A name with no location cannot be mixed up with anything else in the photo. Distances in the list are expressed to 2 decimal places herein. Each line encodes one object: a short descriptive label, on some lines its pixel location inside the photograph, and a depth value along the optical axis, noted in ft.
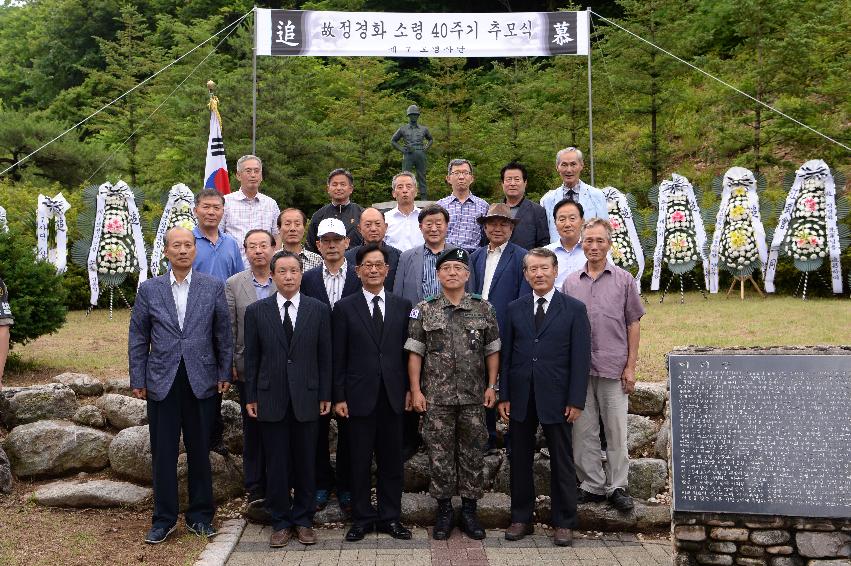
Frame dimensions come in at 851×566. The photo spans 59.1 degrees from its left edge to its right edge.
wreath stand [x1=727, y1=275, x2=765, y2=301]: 33.73
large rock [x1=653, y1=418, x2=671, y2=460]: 17.78
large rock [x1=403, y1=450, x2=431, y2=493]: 17.06
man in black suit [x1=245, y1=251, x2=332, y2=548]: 14.44
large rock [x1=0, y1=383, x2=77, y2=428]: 18.89
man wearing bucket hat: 16.05
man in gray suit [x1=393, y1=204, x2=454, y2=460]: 15.98
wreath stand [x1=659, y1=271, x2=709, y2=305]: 34.10
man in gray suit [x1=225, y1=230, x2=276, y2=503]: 15.52
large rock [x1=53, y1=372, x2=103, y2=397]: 20.06
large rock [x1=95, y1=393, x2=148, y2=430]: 18.76
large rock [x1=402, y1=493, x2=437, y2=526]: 15.84
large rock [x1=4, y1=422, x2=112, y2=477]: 17.70
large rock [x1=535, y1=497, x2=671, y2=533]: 15.37
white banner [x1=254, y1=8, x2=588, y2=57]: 32.68
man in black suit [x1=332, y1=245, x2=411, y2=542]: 14.66
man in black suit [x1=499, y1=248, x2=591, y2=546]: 14.38
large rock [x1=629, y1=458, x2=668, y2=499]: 16.92
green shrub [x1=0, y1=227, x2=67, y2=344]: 21.27
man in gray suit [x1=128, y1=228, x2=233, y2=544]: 14.46
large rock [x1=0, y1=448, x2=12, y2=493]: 16.92
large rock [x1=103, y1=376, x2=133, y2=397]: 20.35
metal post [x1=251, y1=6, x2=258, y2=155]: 30.37
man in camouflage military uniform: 14.48
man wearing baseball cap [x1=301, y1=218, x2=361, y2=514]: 15.57
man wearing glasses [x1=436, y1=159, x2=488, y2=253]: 18.56
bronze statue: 33.85
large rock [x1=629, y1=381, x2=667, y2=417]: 19.12
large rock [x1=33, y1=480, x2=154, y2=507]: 16.52
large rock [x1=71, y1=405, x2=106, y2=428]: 18.79
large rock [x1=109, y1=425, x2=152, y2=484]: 17.42
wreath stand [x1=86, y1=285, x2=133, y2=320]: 32.63
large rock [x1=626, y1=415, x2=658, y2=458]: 18.20
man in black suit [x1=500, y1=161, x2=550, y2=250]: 17.87
